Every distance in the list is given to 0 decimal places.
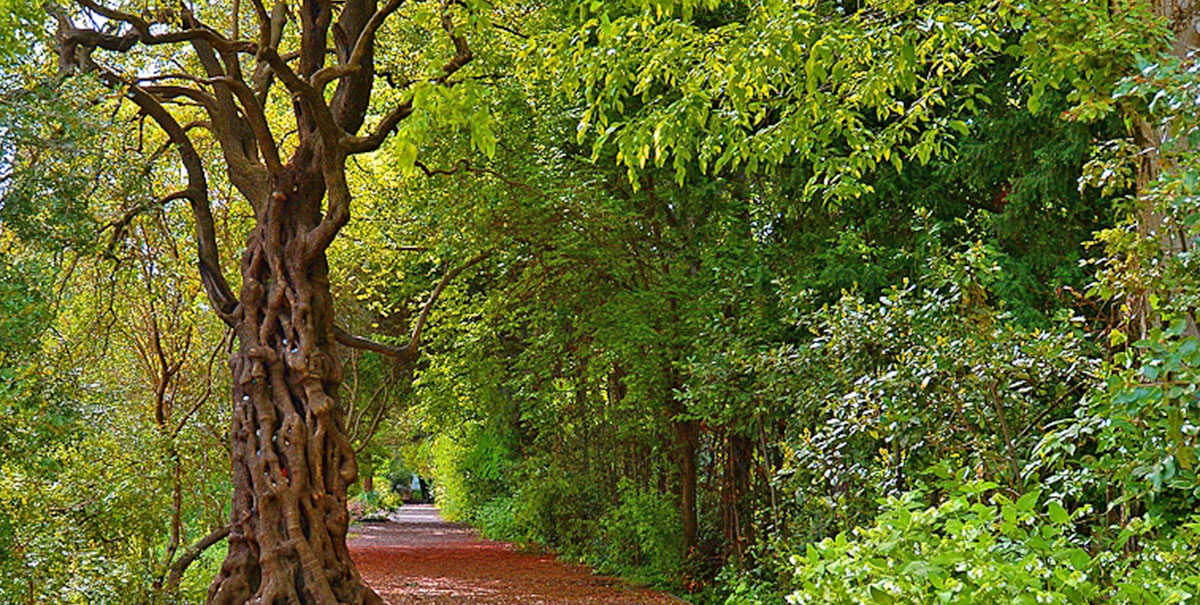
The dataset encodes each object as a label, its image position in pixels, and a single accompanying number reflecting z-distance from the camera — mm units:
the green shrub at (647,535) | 12148
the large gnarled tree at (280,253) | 8336
